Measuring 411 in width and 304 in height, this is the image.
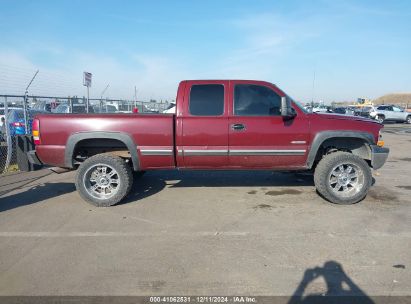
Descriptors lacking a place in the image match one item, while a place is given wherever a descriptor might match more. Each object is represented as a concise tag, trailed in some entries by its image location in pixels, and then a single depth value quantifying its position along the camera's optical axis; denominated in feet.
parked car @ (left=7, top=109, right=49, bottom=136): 34.63
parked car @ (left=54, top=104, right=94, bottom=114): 43.48
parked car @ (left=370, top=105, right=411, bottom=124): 96.43
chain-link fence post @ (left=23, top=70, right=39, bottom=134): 28.57
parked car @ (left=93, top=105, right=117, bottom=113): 50.13
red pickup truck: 16.74
